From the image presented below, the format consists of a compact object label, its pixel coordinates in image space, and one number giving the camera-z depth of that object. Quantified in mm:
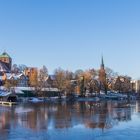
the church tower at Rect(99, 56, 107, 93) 135000
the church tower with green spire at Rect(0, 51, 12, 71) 170100
